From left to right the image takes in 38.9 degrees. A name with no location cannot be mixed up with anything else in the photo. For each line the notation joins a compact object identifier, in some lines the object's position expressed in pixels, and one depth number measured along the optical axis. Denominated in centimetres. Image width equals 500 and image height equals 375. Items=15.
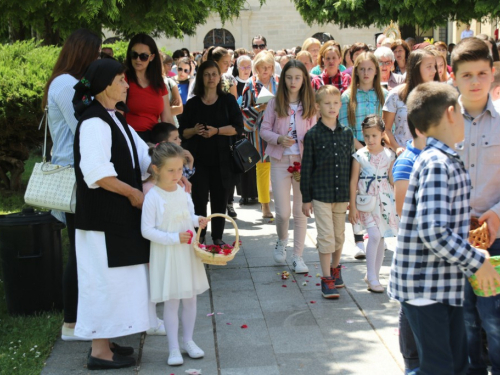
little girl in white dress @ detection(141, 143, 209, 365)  477
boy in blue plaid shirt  334
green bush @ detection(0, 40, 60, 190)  897
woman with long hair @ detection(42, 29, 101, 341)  514
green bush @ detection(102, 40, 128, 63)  1406
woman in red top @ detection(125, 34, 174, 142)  653
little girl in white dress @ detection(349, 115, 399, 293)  643
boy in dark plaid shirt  629
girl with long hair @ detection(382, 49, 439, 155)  662
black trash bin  573
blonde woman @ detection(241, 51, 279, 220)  810
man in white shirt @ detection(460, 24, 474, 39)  2306
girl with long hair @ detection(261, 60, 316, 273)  712
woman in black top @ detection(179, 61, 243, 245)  759
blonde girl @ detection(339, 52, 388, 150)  768
